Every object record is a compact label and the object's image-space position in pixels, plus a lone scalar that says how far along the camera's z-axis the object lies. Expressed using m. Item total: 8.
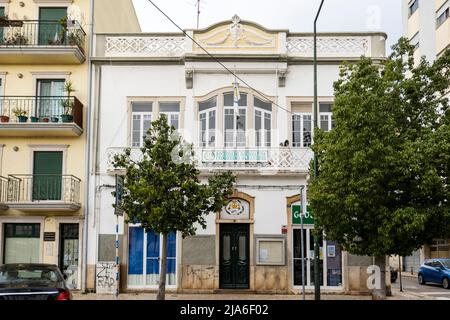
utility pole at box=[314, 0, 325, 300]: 16.36
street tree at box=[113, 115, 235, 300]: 16.70
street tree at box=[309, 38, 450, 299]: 14.64
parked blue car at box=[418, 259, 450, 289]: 26.47
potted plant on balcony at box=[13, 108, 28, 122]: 21.47
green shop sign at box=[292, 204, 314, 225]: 16.89
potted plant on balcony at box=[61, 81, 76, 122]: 21.39
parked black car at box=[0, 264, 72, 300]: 11.08
